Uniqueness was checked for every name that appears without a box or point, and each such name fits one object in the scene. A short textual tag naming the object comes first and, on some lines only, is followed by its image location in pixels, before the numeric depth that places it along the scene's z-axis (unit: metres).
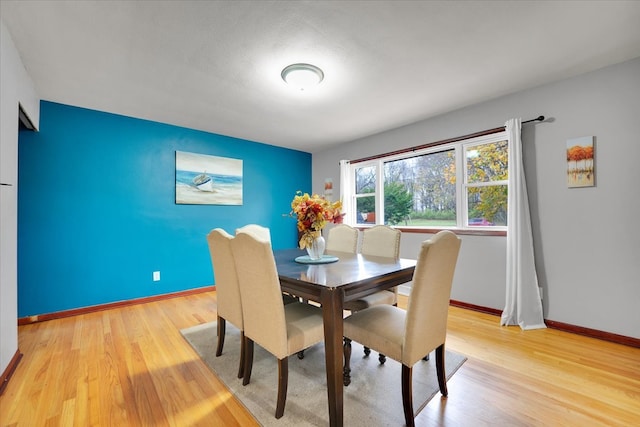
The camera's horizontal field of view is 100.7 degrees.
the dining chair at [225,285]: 1.76
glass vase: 2.03
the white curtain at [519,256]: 2.52
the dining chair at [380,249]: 2.05
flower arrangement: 1.93
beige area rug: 1.41
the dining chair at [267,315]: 1.37
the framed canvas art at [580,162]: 2.29
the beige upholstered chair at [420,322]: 1.29
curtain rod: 2.77
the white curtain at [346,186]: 4.40
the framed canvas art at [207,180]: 3.63
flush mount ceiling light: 2.12
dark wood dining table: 1.29
